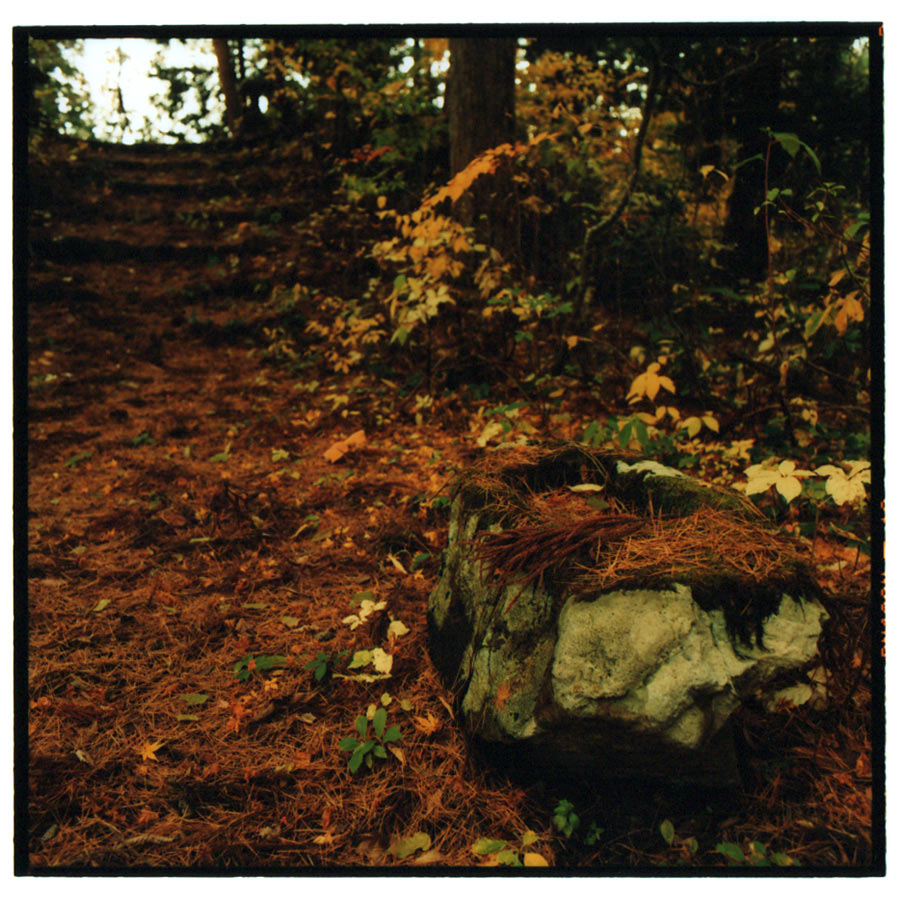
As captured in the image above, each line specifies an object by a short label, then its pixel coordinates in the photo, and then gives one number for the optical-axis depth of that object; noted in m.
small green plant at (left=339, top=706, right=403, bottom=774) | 1.69
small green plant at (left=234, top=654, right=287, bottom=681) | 2.03
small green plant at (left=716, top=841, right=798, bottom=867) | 1.44
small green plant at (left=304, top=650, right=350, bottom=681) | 1.96
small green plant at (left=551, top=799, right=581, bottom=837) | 1.48
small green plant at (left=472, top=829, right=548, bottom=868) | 1.48
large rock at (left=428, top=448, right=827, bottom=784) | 1.34
